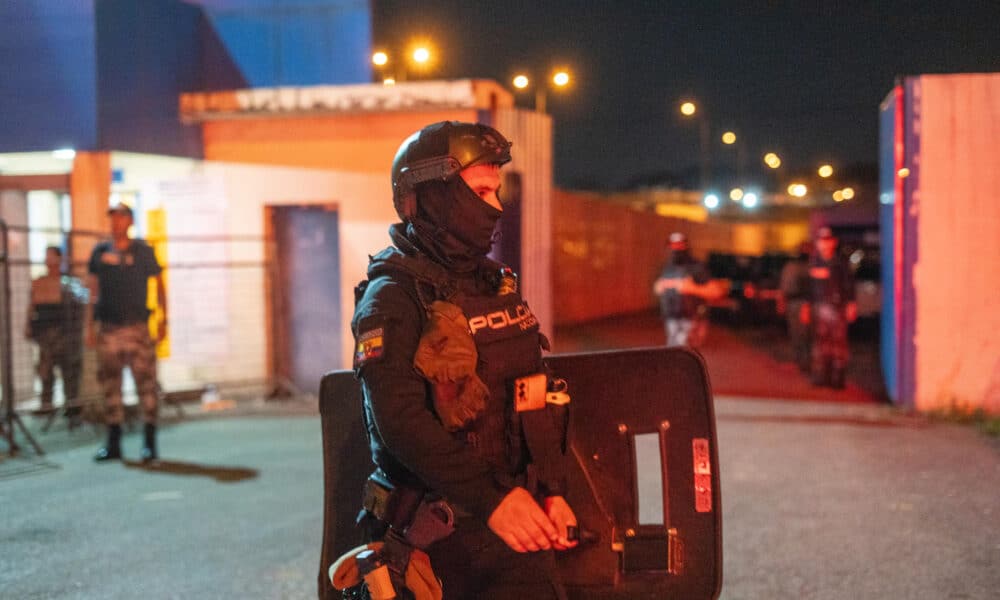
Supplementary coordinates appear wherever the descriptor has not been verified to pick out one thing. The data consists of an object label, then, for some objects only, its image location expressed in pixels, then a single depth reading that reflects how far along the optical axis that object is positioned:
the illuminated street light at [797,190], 67.65
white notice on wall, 11.43
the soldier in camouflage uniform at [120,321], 8.08
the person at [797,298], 12.98
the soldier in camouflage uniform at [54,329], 9.80
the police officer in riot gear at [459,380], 2.45
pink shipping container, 9.48
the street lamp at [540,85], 18.14
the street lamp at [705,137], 22.36
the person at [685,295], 10.09
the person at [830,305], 11.27
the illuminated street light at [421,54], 15.24
